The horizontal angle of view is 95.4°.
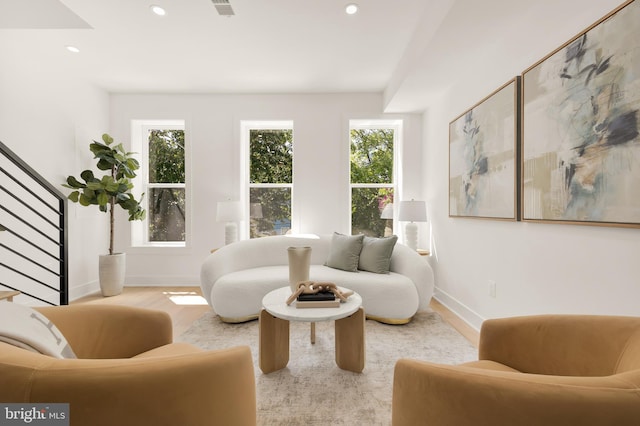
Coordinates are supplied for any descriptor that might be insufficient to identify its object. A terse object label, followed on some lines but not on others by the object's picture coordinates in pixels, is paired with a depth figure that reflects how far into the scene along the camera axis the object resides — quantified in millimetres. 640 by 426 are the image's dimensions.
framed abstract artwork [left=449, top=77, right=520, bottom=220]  2098
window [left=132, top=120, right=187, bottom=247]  4289
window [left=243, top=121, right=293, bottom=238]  4289
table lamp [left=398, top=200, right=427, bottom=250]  3539
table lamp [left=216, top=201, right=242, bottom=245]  3678
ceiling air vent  2295
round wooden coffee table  1863
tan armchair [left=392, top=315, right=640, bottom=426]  583
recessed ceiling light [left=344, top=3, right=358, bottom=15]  2340
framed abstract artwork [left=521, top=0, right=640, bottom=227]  1300
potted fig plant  3414
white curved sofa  2686
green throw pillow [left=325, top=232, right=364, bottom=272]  3092
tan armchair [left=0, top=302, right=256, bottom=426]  604
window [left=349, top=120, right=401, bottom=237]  4242
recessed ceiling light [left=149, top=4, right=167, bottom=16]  2359
